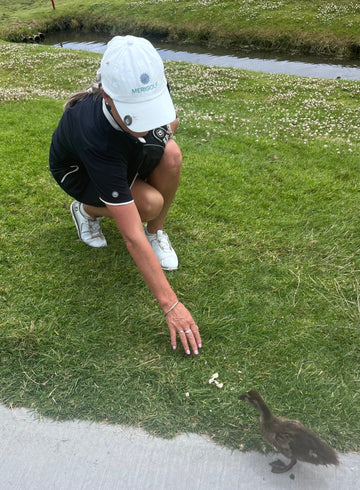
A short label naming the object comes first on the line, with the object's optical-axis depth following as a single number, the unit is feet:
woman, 6.87
